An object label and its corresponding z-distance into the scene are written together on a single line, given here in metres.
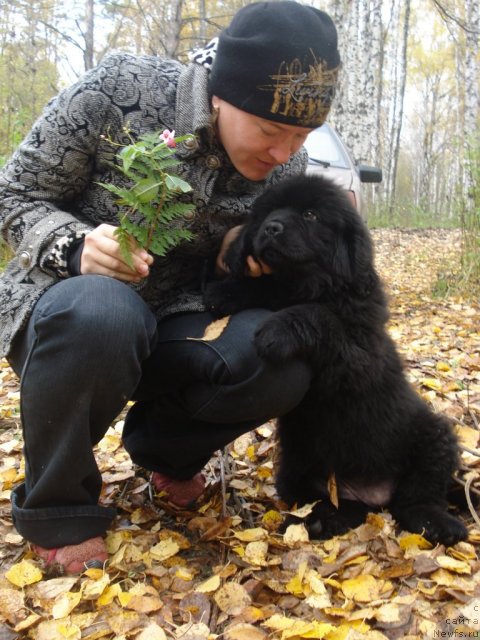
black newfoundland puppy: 1.93
